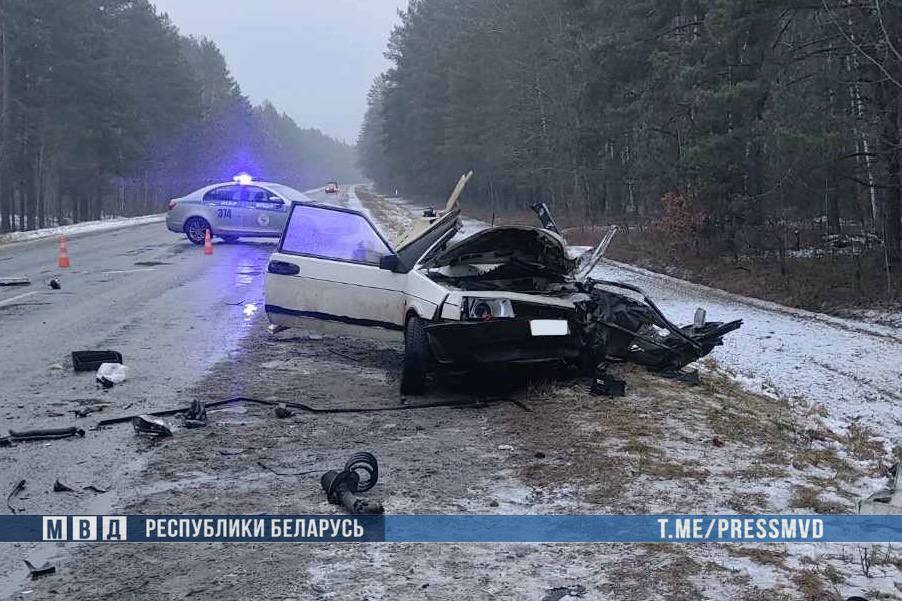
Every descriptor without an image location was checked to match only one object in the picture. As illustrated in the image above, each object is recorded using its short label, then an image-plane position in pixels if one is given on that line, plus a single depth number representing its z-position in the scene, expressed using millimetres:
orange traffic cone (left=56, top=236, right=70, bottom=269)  17647
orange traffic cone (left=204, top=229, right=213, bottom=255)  20703
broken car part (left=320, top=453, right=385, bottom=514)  4508
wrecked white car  6867
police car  22969
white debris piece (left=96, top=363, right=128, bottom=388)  7469
